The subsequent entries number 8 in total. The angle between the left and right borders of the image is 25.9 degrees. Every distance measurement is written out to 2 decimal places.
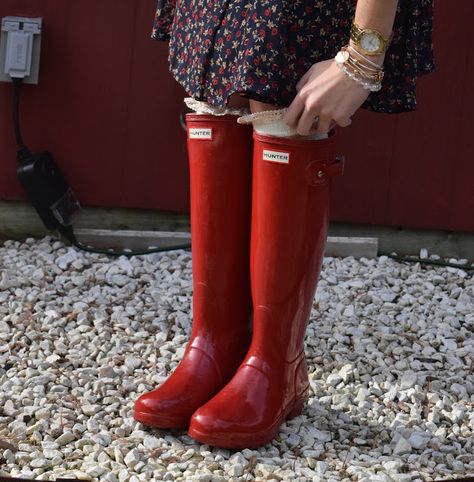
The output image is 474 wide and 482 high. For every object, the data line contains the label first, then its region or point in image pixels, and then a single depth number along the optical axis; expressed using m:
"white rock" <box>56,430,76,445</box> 2.06
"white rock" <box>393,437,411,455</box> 2.09
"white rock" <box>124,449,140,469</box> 1.96
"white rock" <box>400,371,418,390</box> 2.47
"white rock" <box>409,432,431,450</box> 2.13
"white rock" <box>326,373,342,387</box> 2.44
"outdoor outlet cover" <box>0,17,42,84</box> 3.40
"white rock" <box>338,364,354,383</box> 2.48
